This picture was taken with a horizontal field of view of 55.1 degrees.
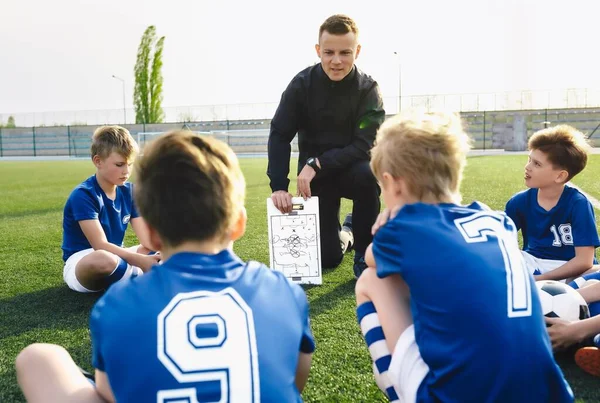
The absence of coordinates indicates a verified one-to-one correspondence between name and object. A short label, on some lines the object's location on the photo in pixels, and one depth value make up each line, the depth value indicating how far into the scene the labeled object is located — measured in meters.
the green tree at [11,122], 53.94
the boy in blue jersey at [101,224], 3.73
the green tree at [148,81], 46.62
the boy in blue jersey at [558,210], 3.32
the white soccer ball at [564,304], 2.72
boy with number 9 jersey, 1.34
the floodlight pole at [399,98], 45.53
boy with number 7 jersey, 1.66
